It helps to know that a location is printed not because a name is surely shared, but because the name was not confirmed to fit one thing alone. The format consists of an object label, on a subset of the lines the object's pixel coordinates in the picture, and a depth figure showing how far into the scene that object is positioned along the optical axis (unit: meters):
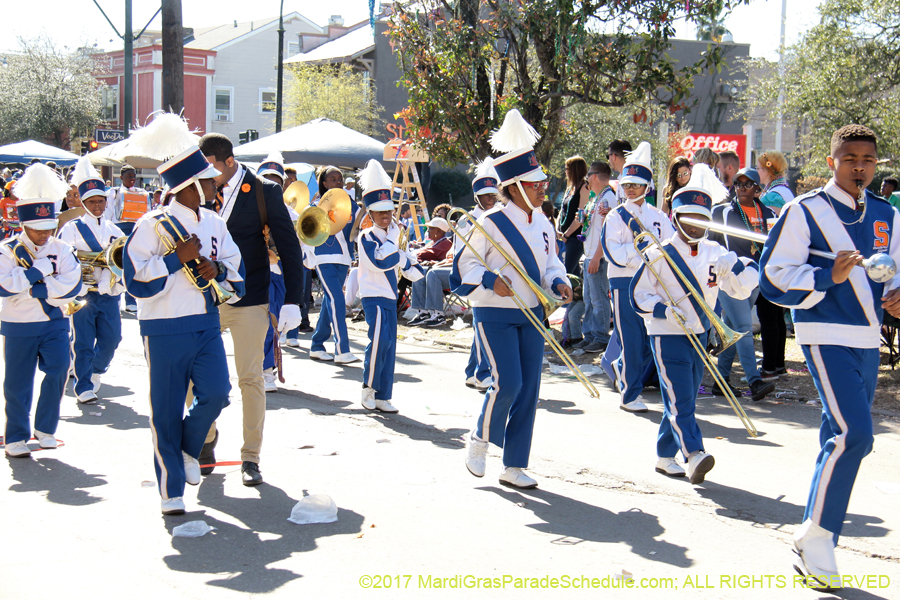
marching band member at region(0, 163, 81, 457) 6.04
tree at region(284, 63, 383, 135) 37.84
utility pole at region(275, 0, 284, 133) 26.55
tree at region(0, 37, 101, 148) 45.66
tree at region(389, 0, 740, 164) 10.52
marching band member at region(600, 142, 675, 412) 7.29
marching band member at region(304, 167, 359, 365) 9.45
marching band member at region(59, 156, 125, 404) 7.85
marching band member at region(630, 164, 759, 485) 5.51
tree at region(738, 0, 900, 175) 18.05
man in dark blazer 5.46
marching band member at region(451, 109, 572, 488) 5.38
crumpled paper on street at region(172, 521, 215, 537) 4.55
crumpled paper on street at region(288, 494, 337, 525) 4.79
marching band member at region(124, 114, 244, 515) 4.64
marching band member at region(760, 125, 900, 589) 3.84
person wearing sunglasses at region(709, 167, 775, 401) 8.09
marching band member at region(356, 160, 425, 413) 7.47
